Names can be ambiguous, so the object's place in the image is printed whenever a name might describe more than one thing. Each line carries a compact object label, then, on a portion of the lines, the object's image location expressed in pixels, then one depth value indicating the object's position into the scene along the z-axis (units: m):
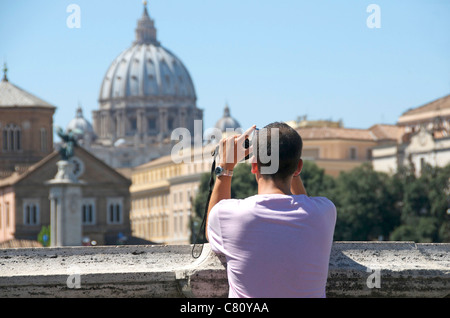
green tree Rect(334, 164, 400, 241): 76.38
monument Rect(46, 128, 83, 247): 71.81
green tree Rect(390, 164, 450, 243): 70.19
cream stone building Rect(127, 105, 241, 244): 113.06
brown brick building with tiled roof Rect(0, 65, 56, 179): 98.88
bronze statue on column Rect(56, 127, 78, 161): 77.22
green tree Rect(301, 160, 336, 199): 81.50
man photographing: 6.62
